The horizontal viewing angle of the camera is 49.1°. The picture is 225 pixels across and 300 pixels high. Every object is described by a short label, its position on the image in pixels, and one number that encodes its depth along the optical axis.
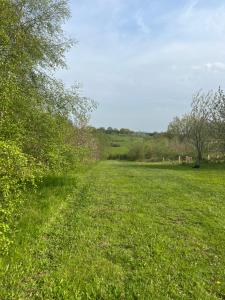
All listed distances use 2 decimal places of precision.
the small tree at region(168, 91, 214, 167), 26.78
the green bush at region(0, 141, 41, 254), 4.53
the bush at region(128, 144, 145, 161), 54.46
